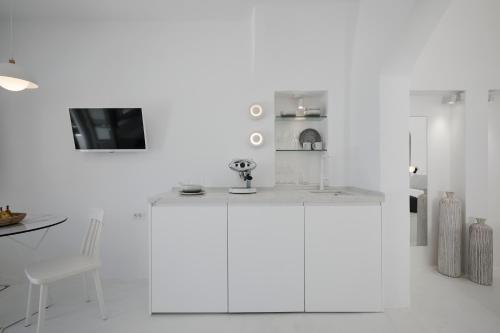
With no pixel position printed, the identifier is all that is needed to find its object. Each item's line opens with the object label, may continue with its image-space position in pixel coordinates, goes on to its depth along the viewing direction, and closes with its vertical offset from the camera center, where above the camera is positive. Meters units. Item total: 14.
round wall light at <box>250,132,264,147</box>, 2.86 +0.28
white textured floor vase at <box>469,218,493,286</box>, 2.67 -0.94
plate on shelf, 3.05 +0.33
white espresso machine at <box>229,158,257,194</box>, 2.54 -0.02
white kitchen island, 2.20 -0.81
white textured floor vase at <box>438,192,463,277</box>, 2.81 -0.82
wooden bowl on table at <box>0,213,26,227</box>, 1.95 -0.42
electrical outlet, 2.93 -0.58
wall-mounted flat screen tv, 2.73 +0.39
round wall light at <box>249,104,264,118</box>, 2.84 +0.59
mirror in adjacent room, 3.08 -0.19
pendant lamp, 1.94 +0.69
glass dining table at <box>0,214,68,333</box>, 1.84 -0.46
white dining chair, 1.88 -0.81
